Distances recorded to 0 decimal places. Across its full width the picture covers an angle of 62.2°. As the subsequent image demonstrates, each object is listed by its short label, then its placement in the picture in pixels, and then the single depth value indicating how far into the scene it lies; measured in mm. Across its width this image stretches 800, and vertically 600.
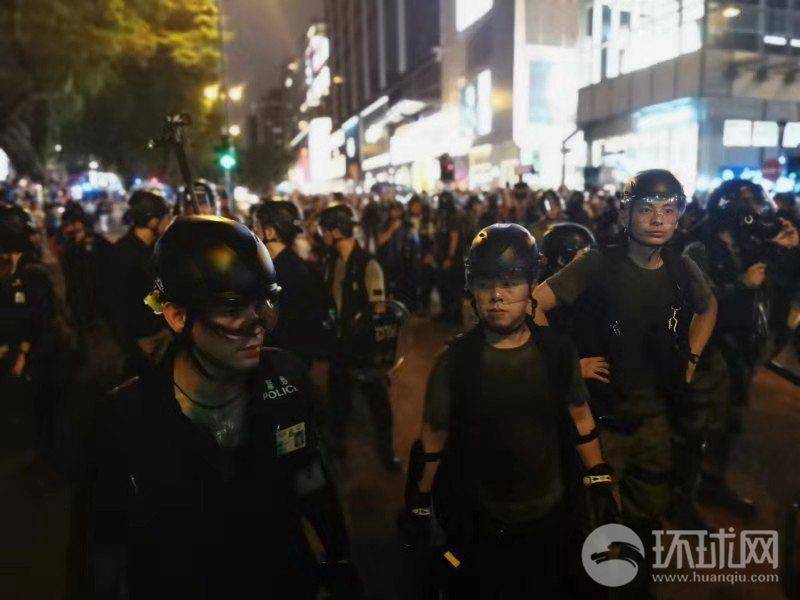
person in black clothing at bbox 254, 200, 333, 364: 4383
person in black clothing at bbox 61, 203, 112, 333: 7004
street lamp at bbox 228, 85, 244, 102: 26188
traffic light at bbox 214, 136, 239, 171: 15602
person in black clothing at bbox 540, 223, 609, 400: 4191
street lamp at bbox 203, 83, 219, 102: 23312
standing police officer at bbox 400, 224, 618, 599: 2441
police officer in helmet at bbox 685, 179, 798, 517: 4211
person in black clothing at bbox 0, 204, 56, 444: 4887
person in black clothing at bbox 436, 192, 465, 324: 10391
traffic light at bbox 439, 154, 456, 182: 15832
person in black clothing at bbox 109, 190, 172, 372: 4344
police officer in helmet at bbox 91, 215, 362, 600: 1755
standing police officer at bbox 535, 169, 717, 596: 3156
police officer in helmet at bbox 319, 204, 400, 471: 5293
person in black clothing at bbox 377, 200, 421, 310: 10859
